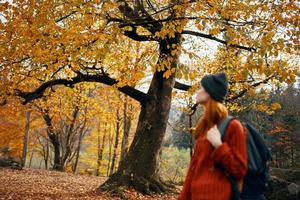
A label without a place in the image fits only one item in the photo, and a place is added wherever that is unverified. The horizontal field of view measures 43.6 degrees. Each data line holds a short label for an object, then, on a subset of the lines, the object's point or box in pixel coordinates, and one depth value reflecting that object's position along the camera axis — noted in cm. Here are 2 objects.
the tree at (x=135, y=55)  784
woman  337
